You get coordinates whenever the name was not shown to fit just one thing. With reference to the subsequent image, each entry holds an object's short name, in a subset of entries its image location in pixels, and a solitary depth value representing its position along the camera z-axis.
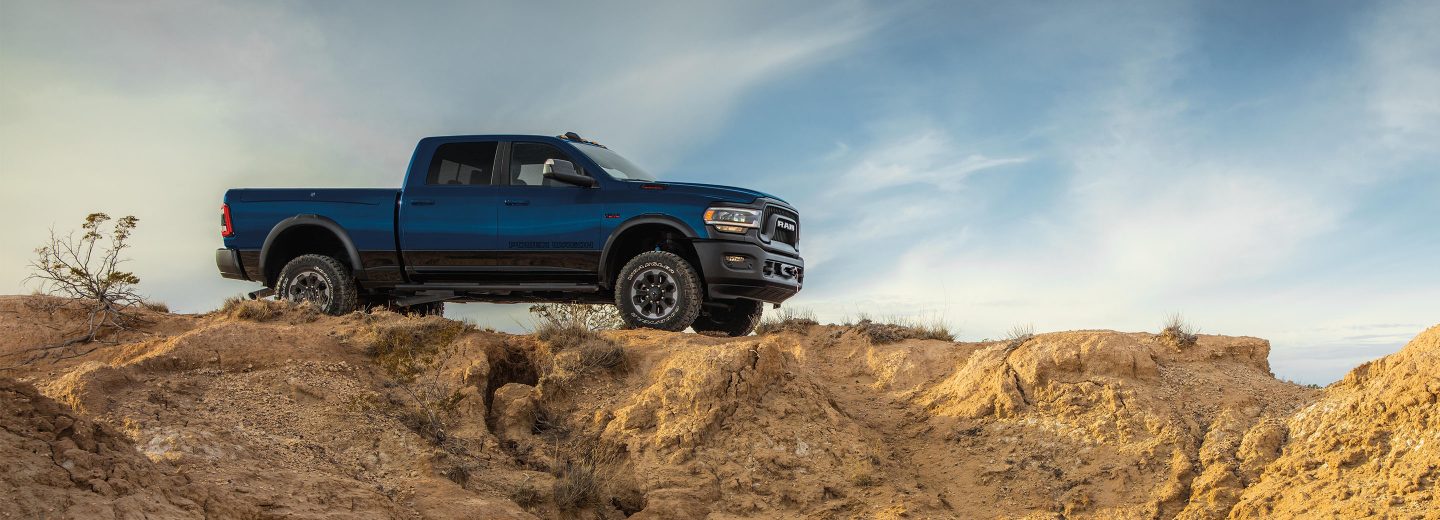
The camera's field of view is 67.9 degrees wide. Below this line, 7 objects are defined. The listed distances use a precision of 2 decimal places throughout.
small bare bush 11.77
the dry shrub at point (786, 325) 12.77
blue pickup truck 11.37
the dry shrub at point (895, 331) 12.12
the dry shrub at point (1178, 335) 10.52
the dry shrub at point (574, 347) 10.47
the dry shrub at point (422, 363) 9.77
